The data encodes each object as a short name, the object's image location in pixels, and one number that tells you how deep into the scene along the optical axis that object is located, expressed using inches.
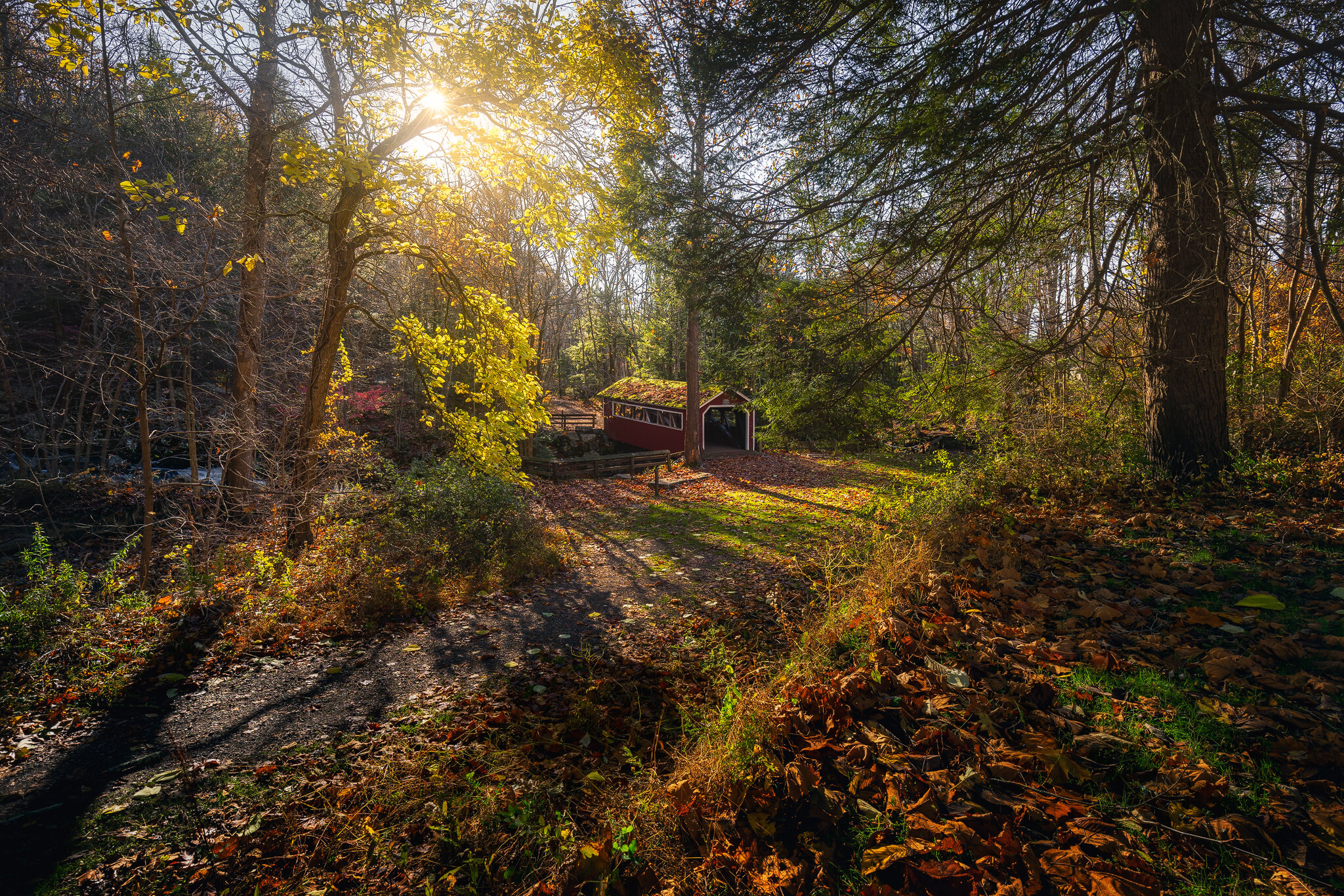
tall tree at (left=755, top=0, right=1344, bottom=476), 181.9
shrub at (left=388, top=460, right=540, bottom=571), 329.4
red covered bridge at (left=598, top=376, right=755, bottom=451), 1027.3
